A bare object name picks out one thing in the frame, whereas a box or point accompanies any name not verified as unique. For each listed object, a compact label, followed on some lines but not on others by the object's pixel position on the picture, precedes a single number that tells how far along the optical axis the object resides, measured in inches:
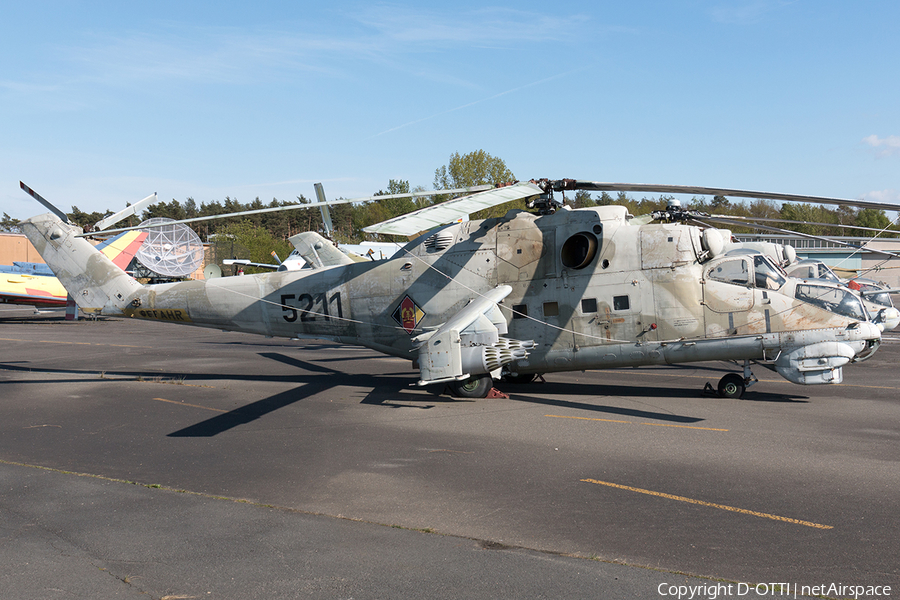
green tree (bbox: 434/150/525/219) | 3489.2
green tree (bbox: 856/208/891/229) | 3841.8
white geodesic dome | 1702.8
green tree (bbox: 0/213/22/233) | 3781.5
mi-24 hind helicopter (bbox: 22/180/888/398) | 502.3
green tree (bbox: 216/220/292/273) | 3695.9
